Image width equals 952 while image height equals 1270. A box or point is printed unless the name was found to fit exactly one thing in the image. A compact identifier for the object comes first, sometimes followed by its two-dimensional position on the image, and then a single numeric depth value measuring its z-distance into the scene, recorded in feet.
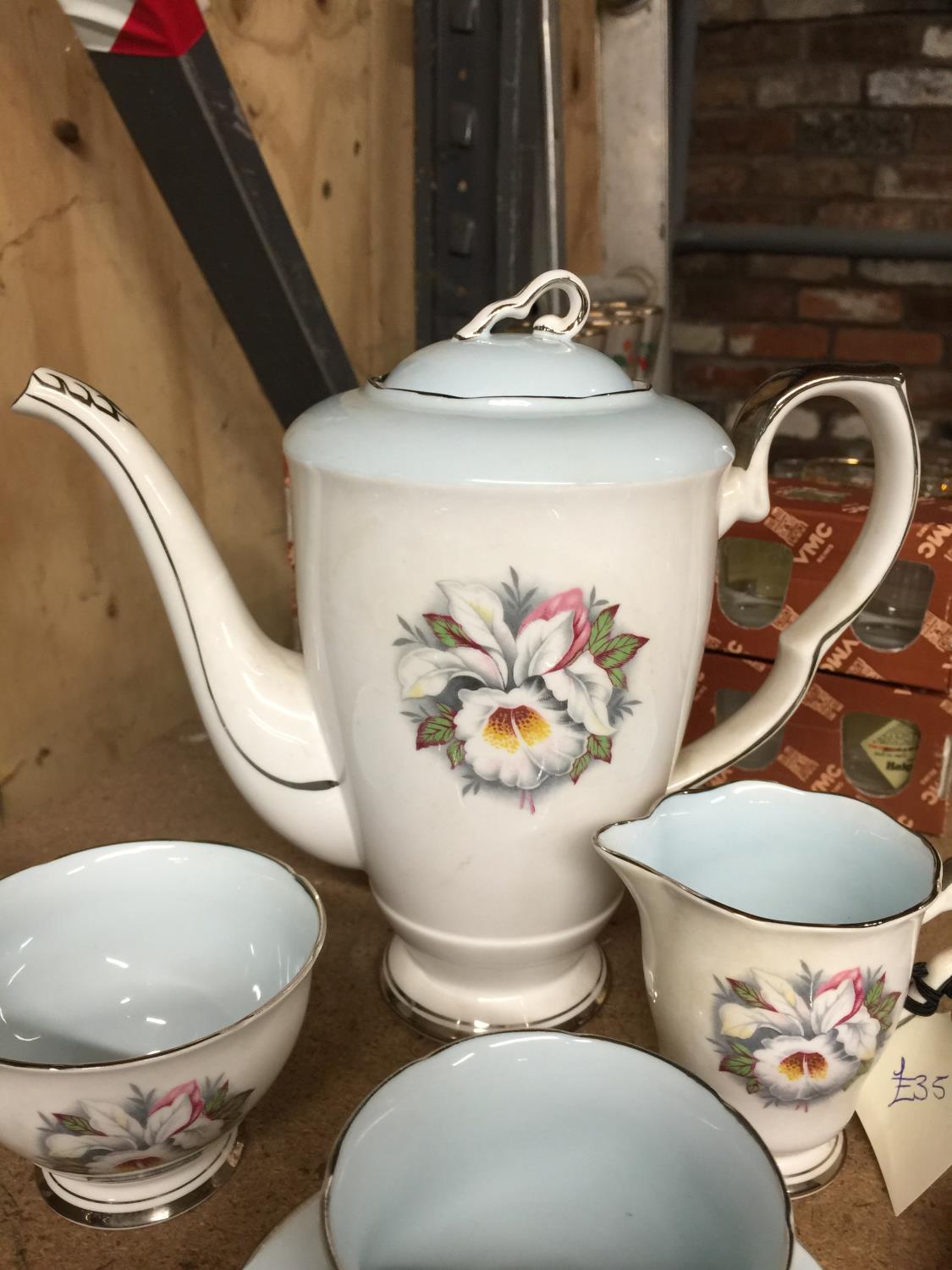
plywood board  2.10
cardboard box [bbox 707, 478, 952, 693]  2.11
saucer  1.13
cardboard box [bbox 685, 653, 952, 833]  2.20
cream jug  1.32
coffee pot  1.36
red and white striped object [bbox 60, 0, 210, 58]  1.83
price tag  1.40
